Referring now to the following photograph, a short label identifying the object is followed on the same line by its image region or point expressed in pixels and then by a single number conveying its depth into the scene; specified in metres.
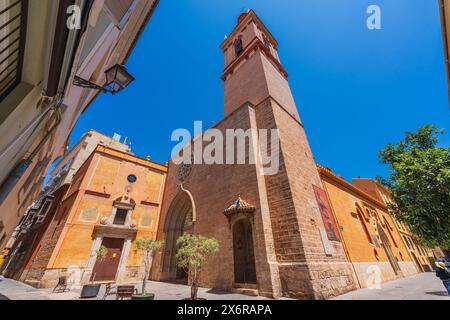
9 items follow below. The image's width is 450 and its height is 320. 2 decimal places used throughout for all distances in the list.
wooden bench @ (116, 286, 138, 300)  6.14
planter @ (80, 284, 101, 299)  6.73
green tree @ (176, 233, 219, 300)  6.46
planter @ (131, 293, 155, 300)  5.56
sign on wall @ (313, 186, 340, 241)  8.48
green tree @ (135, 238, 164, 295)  8.46
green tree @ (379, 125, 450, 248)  7.47
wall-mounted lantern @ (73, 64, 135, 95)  4.36
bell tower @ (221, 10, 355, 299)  6.44
